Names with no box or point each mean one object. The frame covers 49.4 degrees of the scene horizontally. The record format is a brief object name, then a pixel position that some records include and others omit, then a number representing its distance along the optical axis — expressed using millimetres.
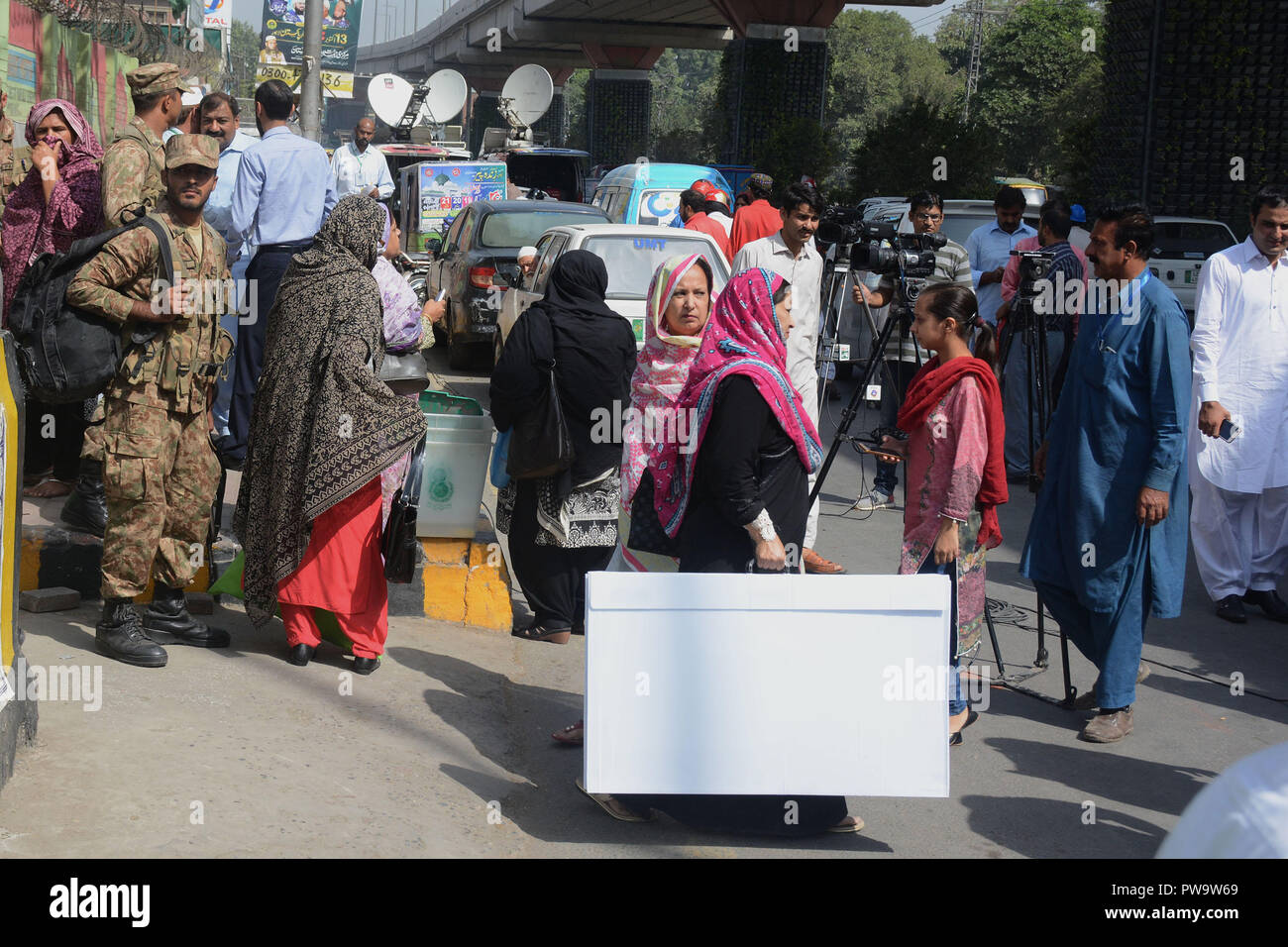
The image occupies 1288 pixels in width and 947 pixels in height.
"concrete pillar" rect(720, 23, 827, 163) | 32281
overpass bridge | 32438
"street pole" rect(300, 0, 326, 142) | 15453
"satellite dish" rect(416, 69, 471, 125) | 32844
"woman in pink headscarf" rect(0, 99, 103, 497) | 6402
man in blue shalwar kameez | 5230
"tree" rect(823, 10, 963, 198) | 85188
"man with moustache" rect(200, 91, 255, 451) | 7500
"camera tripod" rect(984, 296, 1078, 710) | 7551
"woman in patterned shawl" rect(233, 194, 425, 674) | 5375
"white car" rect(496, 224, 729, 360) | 11023
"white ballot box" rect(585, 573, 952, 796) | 3896
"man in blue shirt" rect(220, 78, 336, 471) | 7434
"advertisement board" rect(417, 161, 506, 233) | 21266
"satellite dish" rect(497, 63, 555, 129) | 30266
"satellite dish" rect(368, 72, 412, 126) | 32375
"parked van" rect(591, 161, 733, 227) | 16891
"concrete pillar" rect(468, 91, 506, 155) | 66625
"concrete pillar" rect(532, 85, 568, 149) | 65875
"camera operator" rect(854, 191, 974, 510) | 8914
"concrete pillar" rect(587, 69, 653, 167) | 53438
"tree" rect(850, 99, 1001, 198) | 24531
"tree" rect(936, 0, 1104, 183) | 54000
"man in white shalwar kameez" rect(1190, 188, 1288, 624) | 6906
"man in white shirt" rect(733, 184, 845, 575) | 7242
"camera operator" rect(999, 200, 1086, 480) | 9328
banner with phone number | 60875
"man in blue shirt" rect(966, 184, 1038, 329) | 10547
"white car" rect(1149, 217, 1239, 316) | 16484
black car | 13930
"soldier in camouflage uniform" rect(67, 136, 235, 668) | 5137
